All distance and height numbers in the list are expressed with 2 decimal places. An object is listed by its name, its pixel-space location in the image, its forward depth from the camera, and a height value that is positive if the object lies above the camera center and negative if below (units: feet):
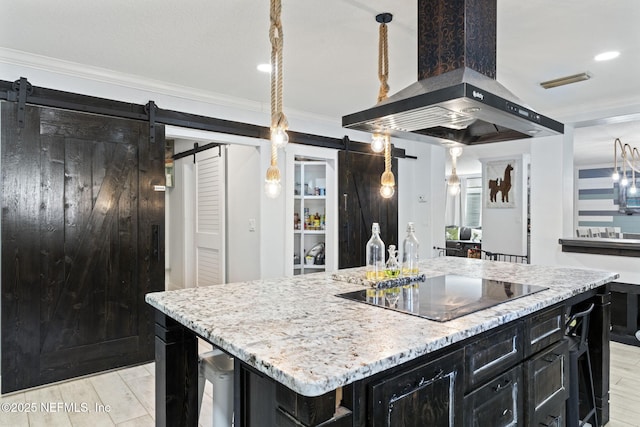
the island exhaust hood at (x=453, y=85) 5.58 +1.90
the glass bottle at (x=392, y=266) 6.75 -0.98
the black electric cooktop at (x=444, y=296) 4.98 -1.27
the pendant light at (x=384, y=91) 7.64 +2.41
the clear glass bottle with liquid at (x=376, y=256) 6.68 -0.78
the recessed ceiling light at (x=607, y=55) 9.13 +3.70
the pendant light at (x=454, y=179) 9.11 +0.86
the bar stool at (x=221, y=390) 5.20 -2.42
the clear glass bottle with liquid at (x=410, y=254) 7.11 -0.81
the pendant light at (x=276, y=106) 6.01 +1.78
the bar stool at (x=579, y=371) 6.66 -2.95
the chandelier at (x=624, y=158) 20.54 +2.68
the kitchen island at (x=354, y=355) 3.35 -1.50
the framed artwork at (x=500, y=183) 24.50 +1.74
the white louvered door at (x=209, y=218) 16.32 -0.34
